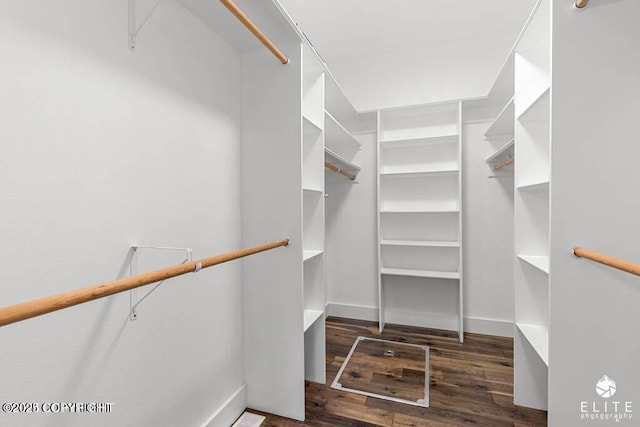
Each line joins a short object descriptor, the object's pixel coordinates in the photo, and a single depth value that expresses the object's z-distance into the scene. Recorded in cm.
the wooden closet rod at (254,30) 109
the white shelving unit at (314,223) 196
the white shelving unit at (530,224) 164
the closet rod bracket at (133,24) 109
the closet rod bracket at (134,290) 110
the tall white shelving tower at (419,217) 280
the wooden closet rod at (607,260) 81
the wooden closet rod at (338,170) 241
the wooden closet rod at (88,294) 52
